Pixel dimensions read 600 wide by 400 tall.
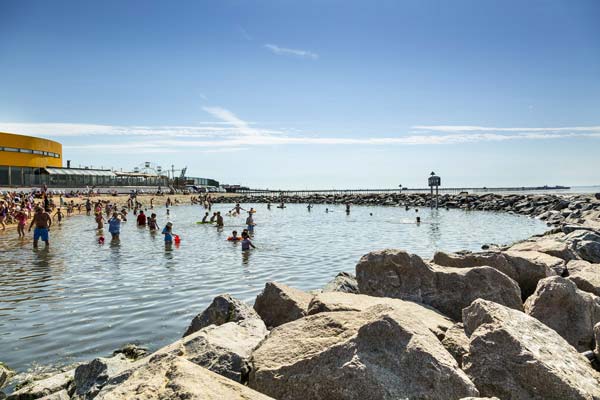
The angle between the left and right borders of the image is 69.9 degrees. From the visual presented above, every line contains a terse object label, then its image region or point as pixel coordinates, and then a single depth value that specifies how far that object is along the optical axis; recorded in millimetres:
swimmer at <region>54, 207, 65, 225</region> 35166
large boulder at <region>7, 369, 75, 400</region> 5238
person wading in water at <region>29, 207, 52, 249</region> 19500
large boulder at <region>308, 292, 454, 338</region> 5141
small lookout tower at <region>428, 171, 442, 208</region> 51594
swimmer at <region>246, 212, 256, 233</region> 27297
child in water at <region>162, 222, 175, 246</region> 20423
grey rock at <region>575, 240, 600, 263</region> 11469
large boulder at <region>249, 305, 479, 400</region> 3566
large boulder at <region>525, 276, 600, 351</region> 5535
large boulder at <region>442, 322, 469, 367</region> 4344
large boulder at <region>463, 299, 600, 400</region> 3754
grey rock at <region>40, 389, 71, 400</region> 4891
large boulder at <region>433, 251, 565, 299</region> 7598
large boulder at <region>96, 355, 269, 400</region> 2863
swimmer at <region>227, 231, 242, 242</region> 22320
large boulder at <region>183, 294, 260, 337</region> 5957
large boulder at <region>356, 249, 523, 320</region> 6402
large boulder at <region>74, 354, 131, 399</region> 4758
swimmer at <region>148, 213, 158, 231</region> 28109
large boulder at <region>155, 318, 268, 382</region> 4102
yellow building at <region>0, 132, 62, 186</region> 64188
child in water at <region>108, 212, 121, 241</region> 23078
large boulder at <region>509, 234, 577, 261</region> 9641
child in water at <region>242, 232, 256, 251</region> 19031
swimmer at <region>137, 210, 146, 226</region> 30484
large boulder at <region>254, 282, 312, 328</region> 6289
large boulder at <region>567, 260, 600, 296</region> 7281
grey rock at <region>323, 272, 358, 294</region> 9016
